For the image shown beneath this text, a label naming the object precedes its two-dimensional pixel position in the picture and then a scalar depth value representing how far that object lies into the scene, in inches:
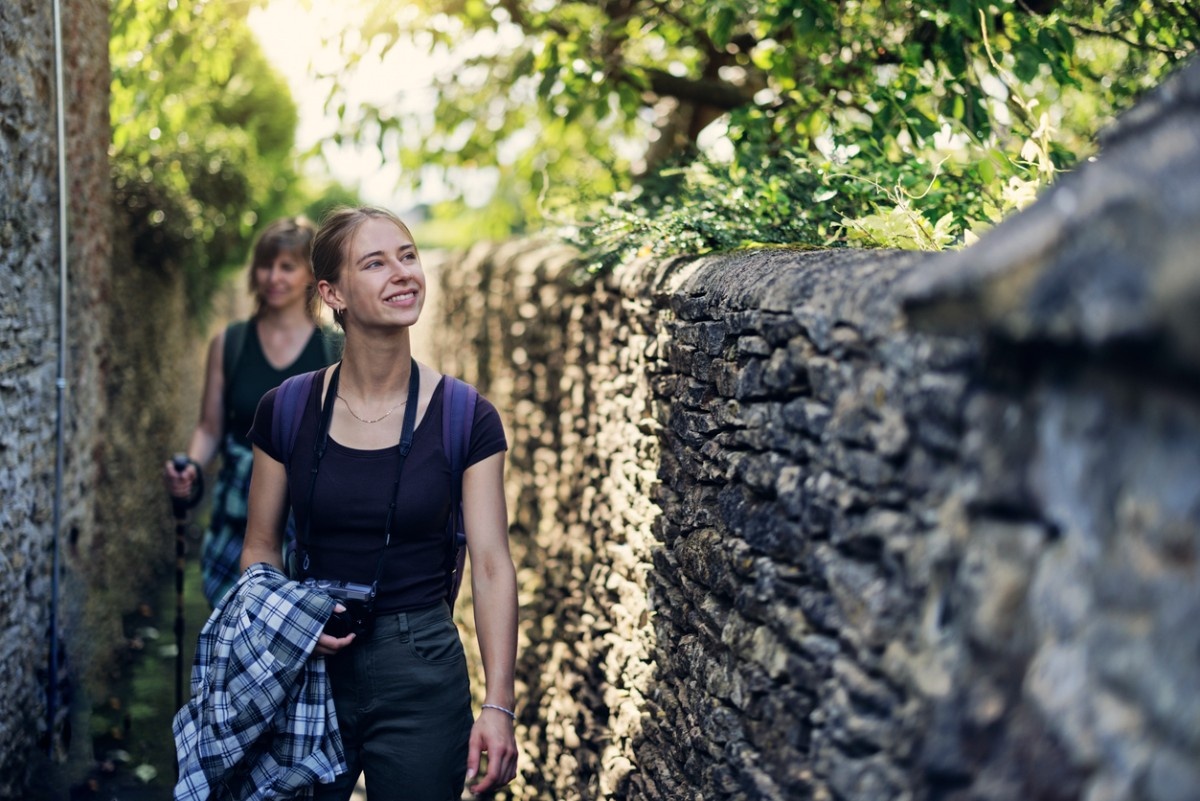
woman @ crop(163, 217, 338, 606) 184.1
